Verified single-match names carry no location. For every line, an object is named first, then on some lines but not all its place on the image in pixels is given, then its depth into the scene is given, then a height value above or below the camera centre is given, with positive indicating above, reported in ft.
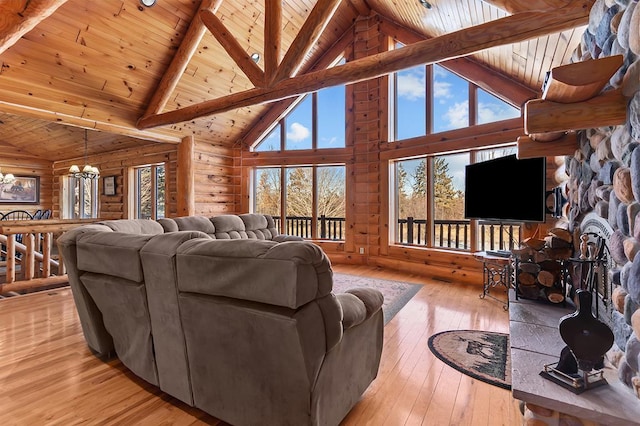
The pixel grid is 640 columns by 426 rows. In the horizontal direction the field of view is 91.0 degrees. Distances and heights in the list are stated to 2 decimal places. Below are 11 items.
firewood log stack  7.57 -1.39
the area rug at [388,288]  11.70 -3.51
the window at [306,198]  21.21 +0.88
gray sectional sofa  4.05 -1.72
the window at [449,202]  16.37 +0.45
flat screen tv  9.41 +0.72
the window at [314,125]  20.76 +5.94
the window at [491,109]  14.38 +4.78
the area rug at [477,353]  7.09 -3.67
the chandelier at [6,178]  24.95 +2.68
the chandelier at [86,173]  19.56 +2.48
